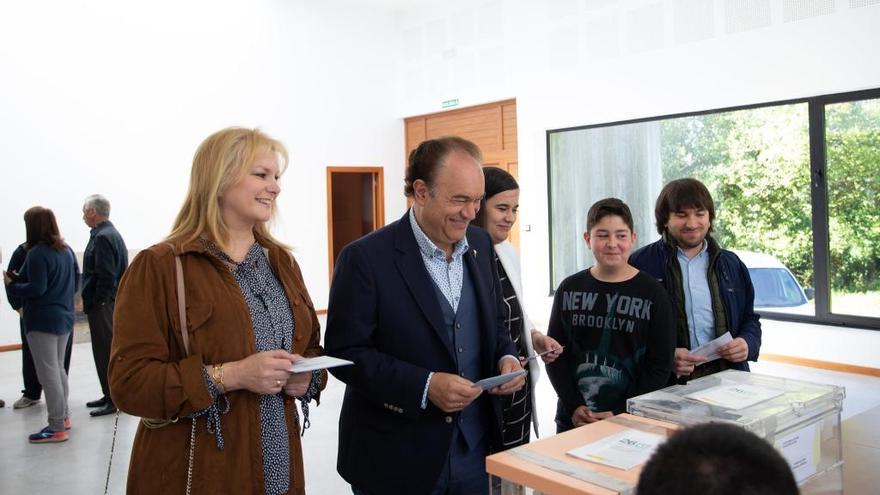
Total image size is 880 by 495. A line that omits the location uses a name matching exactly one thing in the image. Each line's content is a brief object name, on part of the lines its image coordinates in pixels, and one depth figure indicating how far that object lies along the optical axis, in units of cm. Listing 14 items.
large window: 663
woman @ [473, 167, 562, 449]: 225
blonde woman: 169
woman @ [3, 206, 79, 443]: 493
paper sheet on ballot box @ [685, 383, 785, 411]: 171
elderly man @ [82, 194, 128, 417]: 546
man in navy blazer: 189
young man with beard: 279
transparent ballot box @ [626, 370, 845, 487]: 163
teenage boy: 248
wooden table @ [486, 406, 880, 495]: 134
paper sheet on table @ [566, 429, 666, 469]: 142
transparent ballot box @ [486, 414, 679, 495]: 133
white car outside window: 711
